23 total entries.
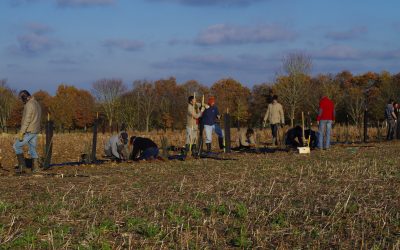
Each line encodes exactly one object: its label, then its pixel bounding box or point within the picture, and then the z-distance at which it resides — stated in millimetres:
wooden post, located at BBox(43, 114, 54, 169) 13801
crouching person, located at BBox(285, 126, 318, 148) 19047
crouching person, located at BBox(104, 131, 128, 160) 15316
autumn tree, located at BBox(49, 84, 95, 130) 74312
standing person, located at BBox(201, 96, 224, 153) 17922
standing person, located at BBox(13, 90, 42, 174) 12844
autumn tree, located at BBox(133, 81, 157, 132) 69188
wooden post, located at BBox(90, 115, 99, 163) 15909
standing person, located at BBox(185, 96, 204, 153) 17516
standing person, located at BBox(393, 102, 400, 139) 24656
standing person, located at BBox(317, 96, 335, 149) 17938
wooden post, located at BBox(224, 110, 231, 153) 18369
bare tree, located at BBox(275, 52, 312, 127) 56969
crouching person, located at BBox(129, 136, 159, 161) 15695
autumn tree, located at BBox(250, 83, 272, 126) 79062
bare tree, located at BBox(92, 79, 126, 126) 74625
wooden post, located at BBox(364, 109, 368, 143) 24594
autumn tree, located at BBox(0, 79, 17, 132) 70994
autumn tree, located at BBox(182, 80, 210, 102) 89500
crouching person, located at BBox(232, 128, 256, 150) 20172
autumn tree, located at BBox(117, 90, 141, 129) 62019
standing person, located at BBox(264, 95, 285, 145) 20234
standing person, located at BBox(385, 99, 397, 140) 24359
